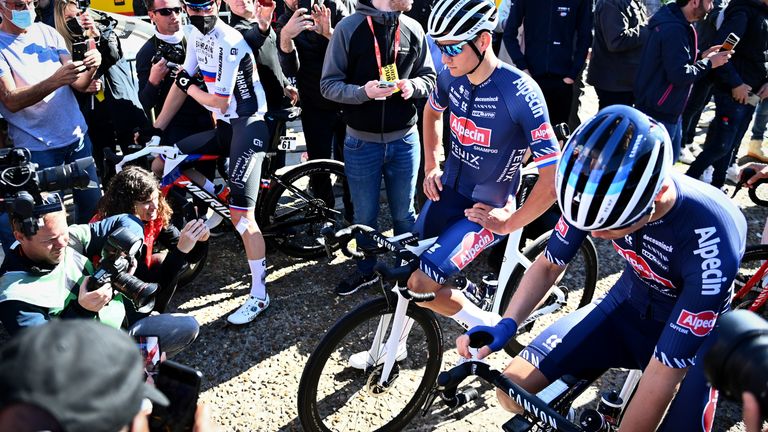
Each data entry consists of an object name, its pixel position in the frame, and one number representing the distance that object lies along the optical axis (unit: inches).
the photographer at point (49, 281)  109.7
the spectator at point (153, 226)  144.4
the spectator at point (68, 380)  48.8
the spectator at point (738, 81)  235.0
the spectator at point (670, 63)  208.7
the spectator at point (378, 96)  171.2
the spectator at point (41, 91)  165.6
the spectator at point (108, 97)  201.8
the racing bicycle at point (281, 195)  190.1
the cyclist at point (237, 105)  169.9
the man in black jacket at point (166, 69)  190.9
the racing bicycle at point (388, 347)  125.8
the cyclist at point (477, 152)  130.1
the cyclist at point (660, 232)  89.4
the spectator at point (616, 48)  242.5
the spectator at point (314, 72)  203.5
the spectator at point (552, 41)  231.5
